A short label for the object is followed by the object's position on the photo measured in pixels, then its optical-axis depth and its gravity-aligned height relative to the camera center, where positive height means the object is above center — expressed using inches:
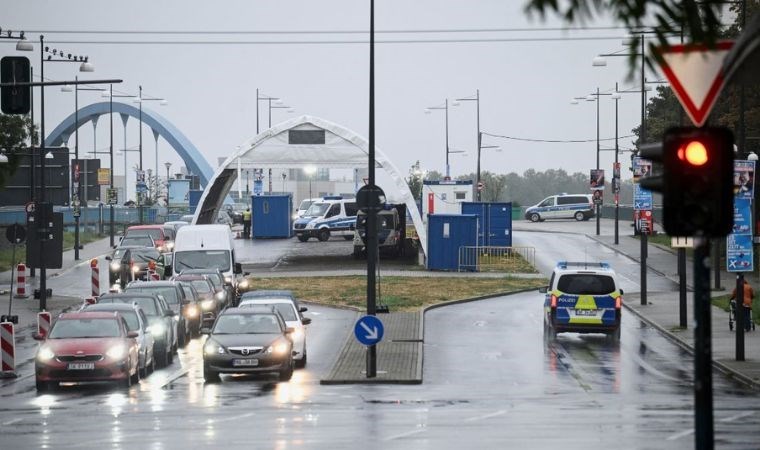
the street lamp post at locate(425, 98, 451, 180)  4296.3 +165.6
